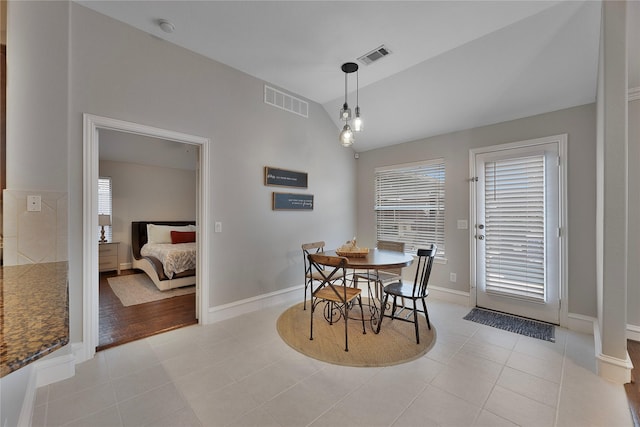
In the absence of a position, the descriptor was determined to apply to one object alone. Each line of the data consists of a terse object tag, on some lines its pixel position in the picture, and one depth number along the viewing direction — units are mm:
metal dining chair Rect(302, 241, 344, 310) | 3217
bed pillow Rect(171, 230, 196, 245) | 5539
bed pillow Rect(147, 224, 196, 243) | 5576
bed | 4234
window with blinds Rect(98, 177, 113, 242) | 5441
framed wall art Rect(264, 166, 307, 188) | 3605
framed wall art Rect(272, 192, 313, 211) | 3707
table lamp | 5262
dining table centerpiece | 2990
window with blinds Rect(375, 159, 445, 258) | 4078
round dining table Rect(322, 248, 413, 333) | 2564
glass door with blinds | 3109
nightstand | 5250
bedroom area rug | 3878
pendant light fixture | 2771
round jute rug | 2373
